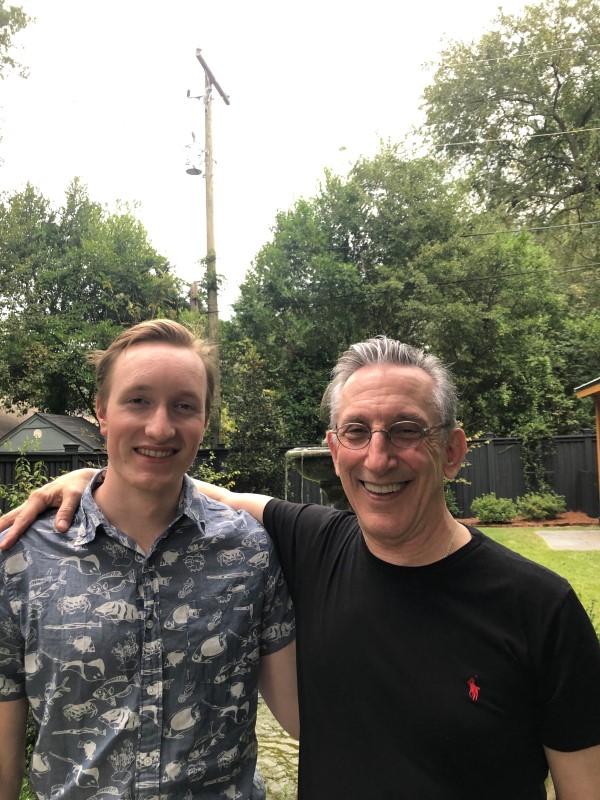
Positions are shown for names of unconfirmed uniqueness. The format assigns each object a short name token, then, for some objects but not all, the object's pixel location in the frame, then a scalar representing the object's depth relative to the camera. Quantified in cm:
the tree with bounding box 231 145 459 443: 1848
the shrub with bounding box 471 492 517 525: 1155
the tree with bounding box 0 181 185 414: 1936
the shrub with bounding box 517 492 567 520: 1184
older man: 125
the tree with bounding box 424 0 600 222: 2000
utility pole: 1403
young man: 128
